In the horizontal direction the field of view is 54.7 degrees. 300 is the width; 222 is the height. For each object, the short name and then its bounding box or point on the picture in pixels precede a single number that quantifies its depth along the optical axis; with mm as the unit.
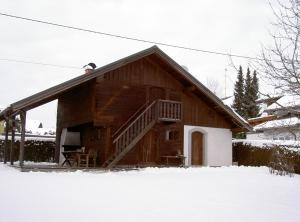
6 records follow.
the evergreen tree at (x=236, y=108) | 28825
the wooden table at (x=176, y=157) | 15286
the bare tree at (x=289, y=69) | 5940
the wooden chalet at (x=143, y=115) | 13951
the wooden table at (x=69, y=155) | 14157
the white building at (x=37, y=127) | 34712
